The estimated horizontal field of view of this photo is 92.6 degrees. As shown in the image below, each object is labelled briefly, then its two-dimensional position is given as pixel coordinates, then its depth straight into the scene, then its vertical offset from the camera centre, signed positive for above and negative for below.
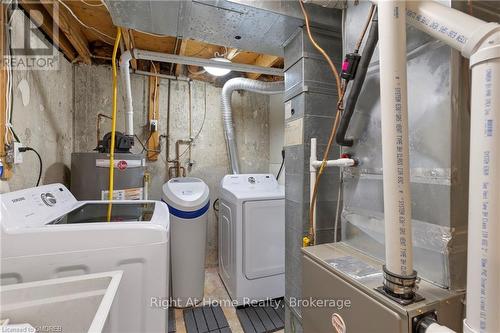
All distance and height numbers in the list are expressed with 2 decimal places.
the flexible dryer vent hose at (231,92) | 2.49 +0.78
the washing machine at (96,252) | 0.85 -0.33
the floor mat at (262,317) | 1.85 -1.25
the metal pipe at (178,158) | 2.68 +0.09
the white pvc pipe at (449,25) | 0.51 +0.33
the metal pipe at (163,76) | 2.53 +0.99
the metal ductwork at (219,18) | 1.13 +0.76
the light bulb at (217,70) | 2.19 +0.93
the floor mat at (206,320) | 1.83 -1.25
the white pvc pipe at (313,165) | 1.17 +0.01
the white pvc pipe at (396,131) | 0.61 +0.09
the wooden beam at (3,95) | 1.19 +0.36
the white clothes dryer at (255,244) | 2.07 -0.70
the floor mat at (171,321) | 1.82 -1.25
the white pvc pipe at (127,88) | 2.04 +0.70
